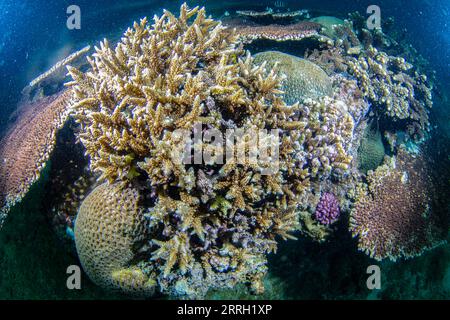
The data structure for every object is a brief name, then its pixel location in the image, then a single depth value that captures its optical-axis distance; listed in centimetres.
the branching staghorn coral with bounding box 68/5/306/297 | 269
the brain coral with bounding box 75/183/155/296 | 281
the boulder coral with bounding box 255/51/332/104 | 381
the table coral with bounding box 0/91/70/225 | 346
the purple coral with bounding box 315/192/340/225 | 374
